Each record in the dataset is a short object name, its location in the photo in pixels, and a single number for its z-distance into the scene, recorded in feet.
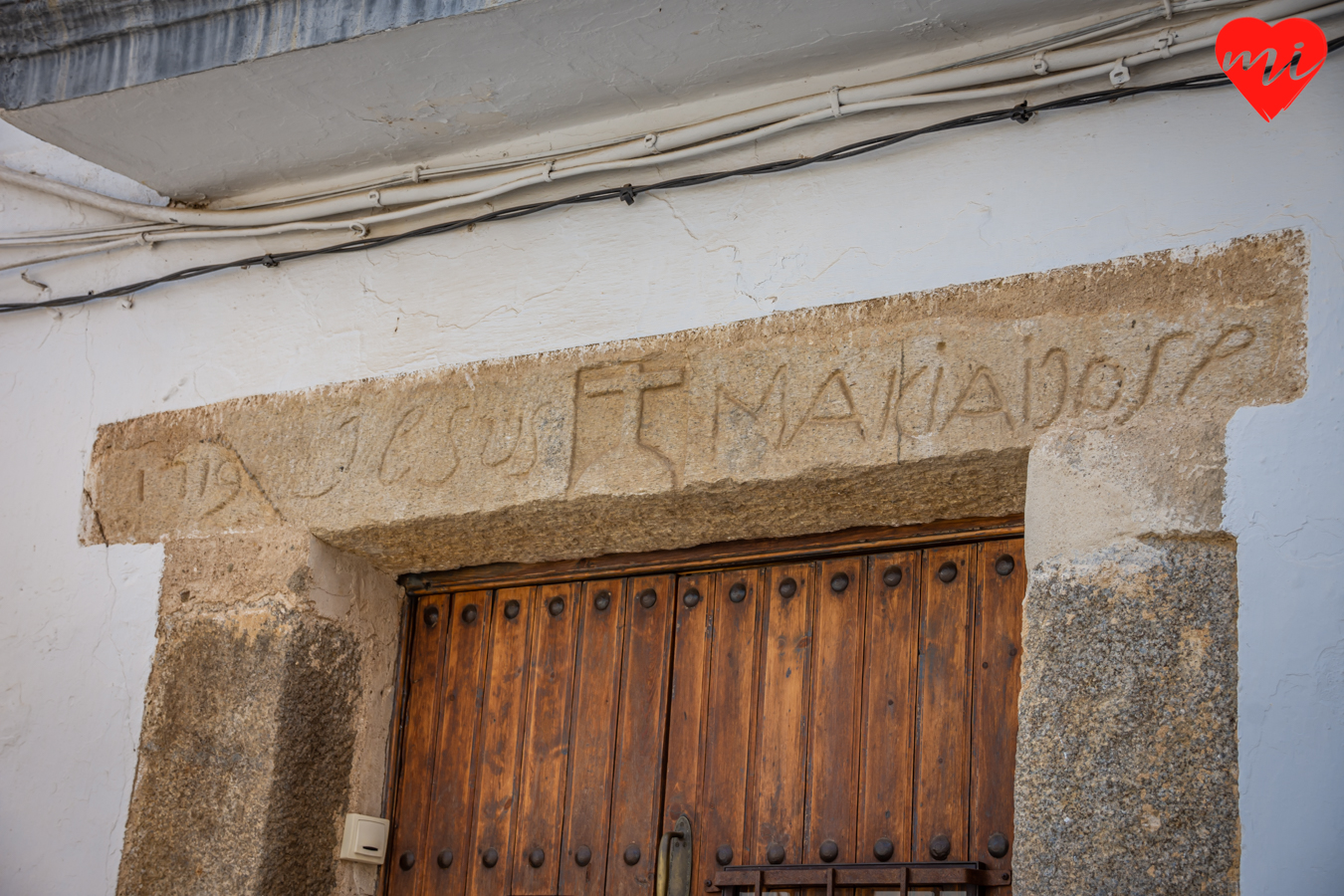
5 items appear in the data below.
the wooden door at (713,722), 7.72
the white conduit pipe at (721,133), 7.51
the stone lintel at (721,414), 6.94
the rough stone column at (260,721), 8.67
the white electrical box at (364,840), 9.00
